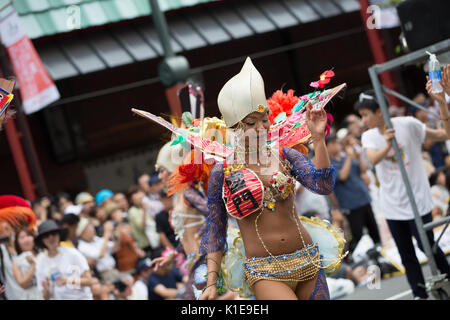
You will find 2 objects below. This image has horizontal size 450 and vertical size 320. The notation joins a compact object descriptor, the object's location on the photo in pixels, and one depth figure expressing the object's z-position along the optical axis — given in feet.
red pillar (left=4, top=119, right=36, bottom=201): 39.58
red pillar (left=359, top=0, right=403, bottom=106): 45.21
